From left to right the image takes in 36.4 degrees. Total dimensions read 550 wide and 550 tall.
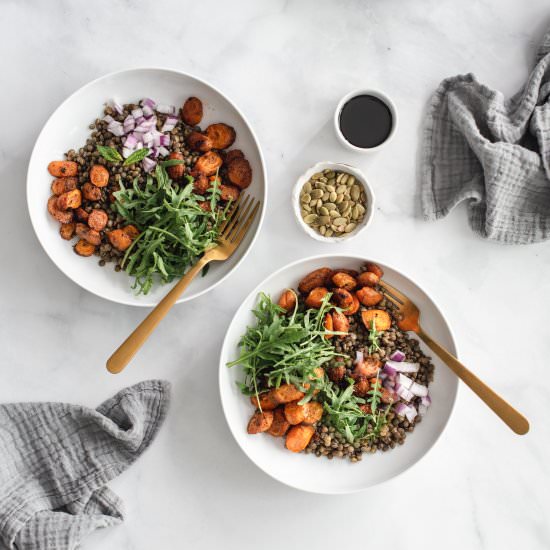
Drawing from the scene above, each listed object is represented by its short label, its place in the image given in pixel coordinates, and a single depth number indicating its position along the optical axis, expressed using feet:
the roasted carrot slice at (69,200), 2.62
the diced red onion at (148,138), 2.65
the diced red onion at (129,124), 2.67
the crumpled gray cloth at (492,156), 2.67
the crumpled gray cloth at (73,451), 2.72
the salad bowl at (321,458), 2.63
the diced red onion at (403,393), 2.65
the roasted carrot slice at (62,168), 2.66
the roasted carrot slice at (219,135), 2.69
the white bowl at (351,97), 2.70
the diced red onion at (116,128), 2.67
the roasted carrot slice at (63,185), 2.65
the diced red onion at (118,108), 2.69
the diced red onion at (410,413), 2.67
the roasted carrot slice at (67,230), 2.67
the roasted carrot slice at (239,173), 2.68
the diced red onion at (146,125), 2.66
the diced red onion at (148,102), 2.69
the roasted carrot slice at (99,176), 2.62
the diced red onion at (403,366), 2.65
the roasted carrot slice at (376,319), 2.63
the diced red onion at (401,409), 2.66
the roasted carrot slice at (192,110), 2.69
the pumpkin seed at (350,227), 2.70
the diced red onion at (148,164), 2.66
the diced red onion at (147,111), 2.69
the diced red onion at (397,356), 2.66
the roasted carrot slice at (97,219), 2.62
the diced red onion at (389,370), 2.64
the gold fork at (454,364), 2.44
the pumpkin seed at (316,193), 2.69
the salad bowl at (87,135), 2.64
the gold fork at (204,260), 2.45
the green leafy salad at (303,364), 2.54
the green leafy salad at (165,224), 2.59
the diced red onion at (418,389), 2.66
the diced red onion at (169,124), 2.69
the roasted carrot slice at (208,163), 2.65
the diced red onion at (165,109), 2.70
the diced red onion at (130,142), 2.65
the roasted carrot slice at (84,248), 2.67
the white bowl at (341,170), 2.68
